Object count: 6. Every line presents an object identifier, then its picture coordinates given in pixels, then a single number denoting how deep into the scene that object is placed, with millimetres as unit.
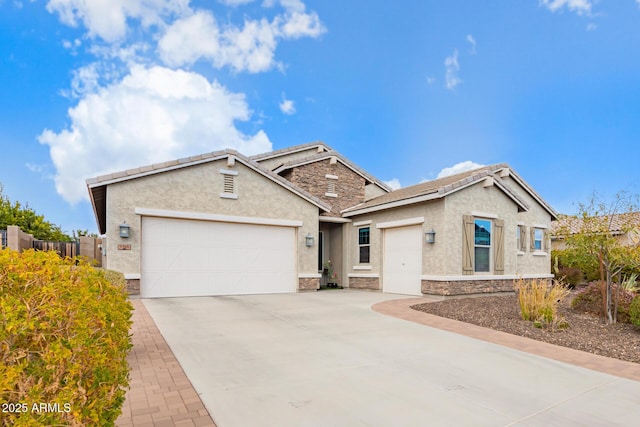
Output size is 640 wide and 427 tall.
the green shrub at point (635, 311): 7836
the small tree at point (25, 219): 22391
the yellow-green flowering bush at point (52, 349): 1936
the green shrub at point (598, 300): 8969
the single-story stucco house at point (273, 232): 11648
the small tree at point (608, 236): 8539
